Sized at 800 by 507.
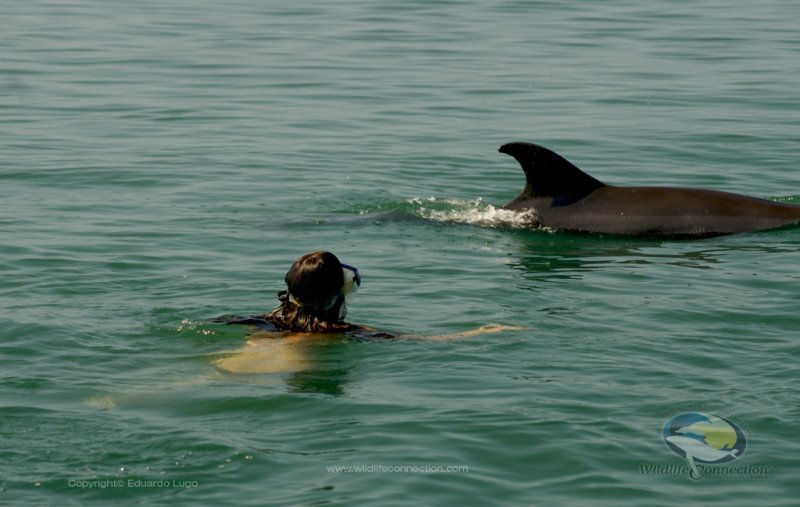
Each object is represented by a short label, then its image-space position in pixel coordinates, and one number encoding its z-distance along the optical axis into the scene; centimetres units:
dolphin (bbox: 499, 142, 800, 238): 2761
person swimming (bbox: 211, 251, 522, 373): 1839
